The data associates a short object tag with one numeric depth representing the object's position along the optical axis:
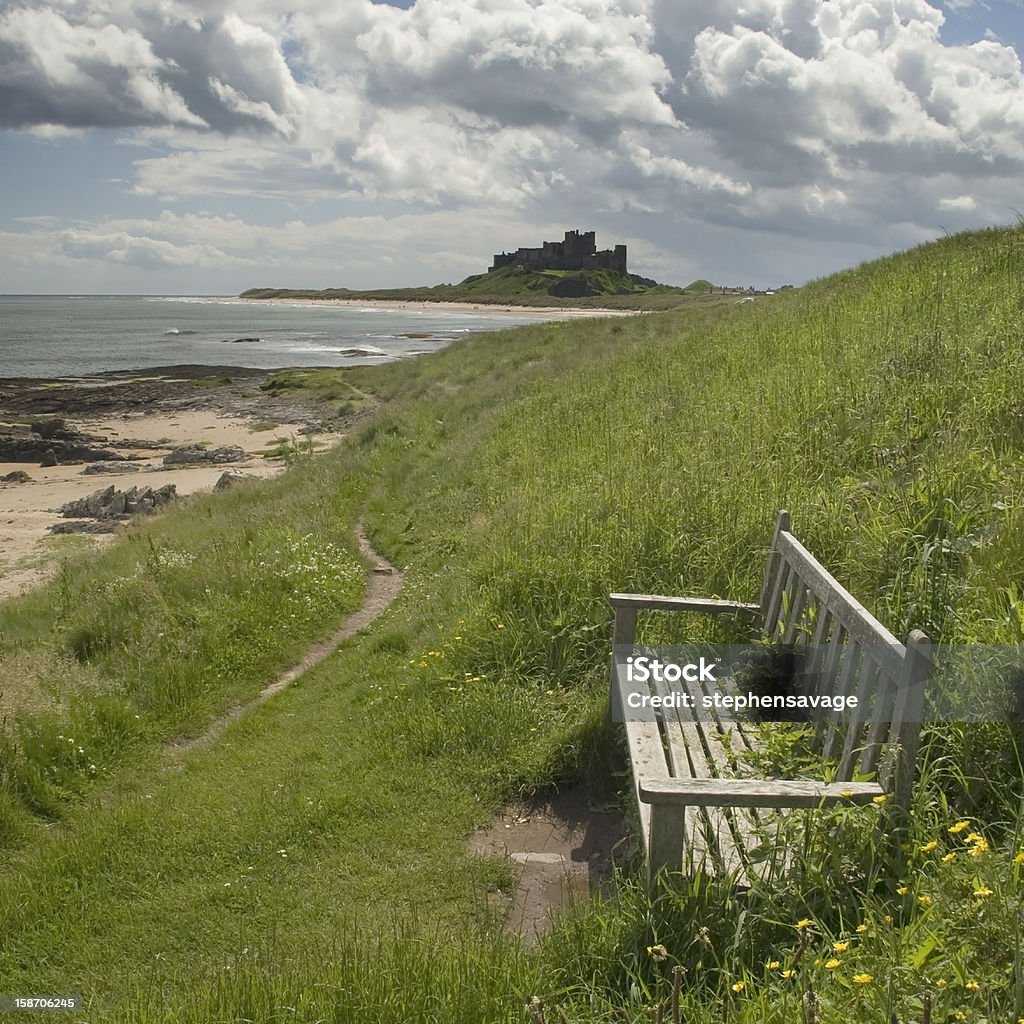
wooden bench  3.18
